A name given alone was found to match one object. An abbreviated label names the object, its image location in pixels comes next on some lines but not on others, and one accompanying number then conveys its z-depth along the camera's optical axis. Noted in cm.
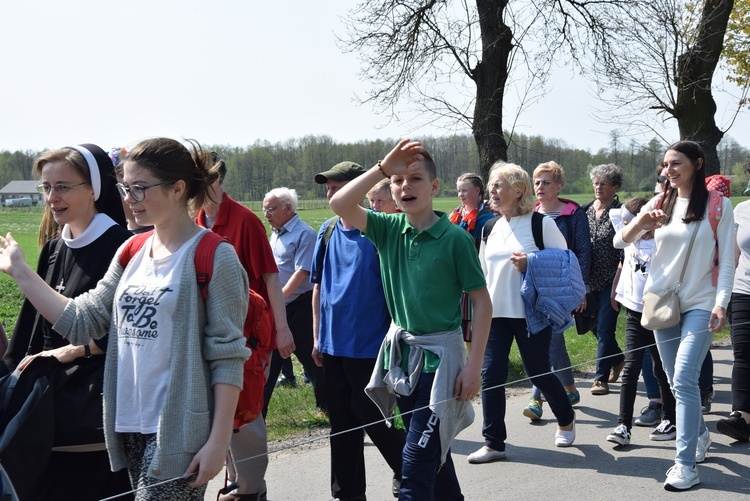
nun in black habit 322
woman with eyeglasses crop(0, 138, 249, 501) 264
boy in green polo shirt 362
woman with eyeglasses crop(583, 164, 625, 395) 756
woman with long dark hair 489
